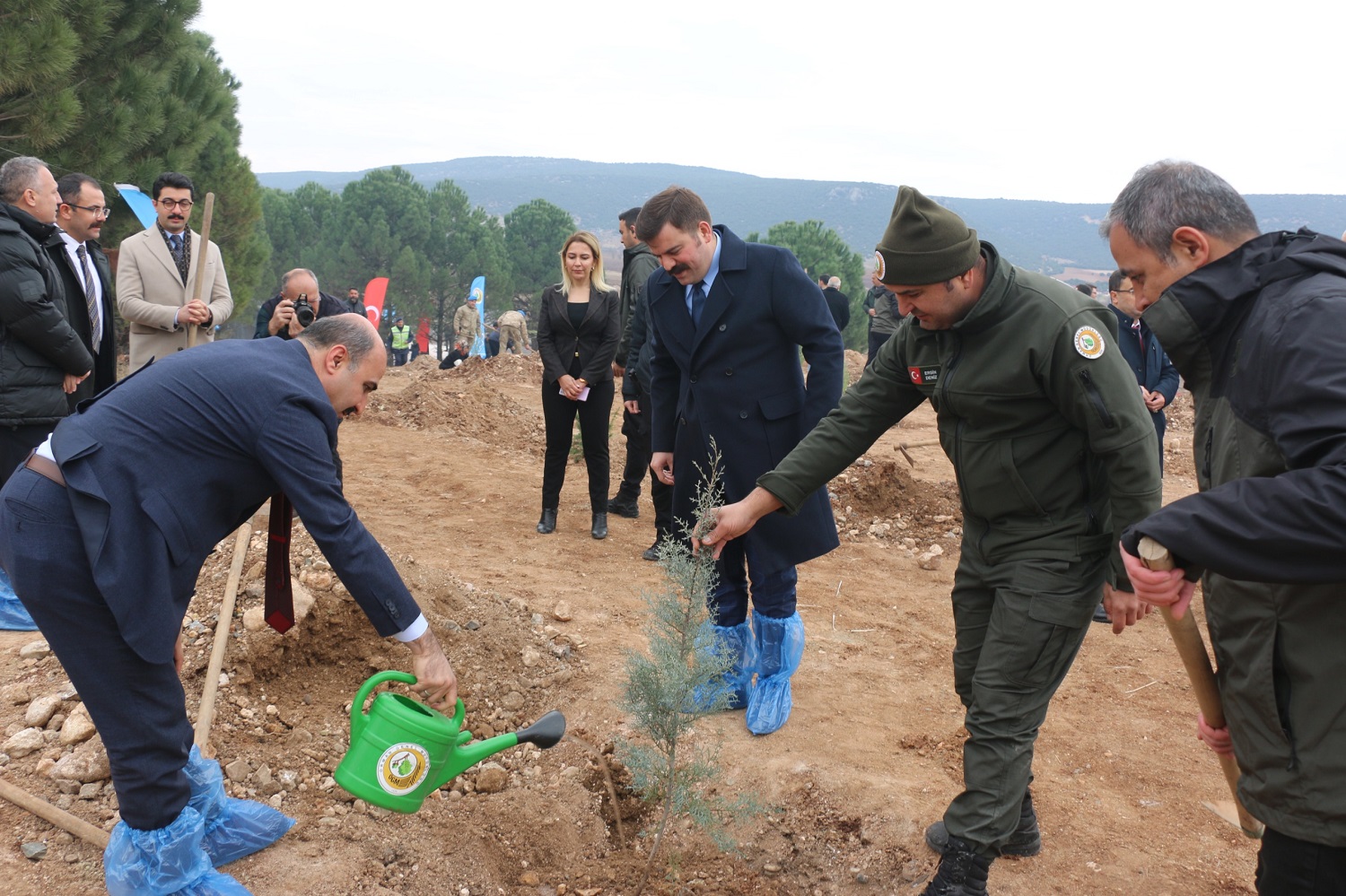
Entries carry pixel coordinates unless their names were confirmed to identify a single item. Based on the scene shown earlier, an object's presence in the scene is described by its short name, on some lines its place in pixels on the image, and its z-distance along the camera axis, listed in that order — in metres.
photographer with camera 5.45
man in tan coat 5.07
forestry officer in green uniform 2.53
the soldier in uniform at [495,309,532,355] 20.08
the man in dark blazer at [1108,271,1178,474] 5.84
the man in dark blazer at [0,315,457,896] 2.33
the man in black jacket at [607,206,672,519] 6.56
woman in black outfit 6.47
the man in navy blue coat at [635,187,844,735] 3.66
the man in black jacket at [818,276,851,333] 12.22
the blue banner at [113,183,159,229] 4.70
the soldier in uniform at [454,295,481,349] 20.67
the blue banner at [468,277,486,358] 21.02
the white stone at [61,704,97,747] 3.43
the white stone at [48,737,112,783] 3.27
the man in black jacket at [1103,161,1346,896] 1.61
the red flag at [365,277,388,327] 20.58
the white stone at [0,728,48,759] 3.38
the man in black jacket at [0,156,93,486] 4.12
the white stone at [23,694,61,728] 3.54
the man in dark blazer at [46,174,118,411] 4.54
